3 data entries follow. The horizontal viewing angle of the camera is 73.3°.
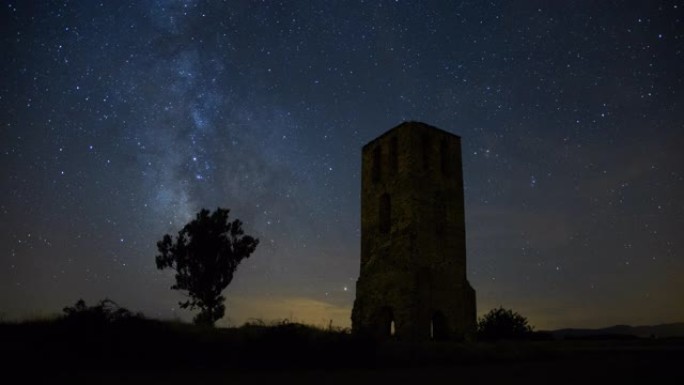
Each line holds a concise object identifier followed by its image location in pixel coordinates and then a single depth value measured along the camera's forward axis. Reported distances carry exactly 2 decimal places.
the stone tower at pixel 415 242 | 16.31
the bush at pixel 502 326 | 20.47
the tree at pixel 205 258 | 24.16
